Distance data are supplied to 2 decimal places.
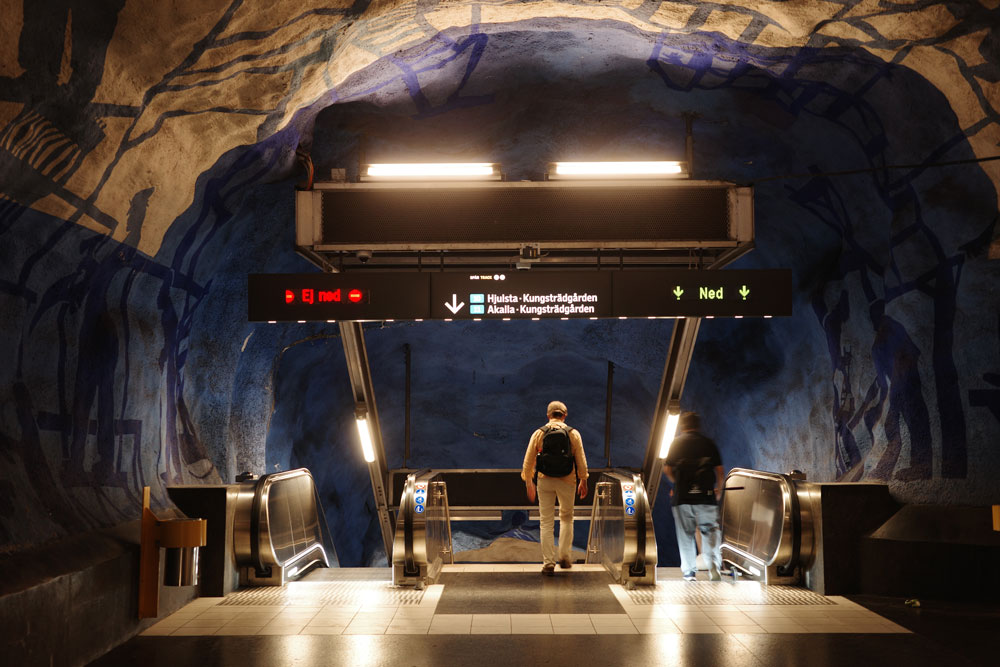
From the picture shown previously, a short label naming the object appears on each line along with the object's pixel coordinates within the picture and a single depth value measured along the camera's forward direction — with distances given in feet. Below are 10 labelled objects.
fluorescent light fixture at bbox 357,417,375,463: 34.12
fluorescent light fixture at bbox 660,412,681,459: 33.99
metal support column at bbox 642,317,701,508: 31.89
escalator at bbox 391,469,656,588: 23.90
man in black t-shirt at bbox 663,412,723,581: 25.43
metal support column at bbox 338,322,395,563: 30.81
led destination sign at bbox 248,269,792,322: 23.52
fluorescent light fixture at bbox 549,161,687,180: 25.21
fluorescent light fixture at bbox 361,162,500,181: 25.25
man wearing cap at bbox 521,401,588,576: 26.08
